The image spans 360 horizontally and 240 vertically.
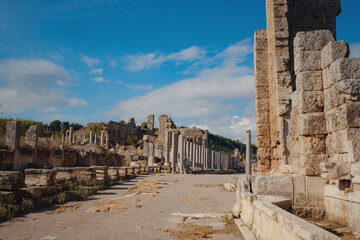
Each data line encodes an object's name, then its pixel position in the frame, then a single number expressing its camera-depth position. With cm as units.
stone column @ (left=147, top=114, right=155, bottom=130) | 6604
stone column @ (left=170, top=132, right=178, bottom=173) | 2766
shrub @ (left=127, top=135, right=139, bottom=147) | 5666
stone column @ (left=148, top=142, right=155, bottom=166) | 3077
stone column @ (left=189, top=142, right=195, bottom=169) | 3294
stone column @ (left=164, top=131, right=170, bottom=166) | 2967
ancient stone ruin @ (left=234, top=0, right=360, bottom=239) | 481
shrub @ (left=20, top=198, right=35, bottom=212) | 659
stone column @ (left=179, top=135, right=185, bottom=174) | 2637
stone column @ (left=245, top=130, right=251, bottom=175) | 1750
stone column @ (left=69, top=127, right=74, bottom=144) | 4391
